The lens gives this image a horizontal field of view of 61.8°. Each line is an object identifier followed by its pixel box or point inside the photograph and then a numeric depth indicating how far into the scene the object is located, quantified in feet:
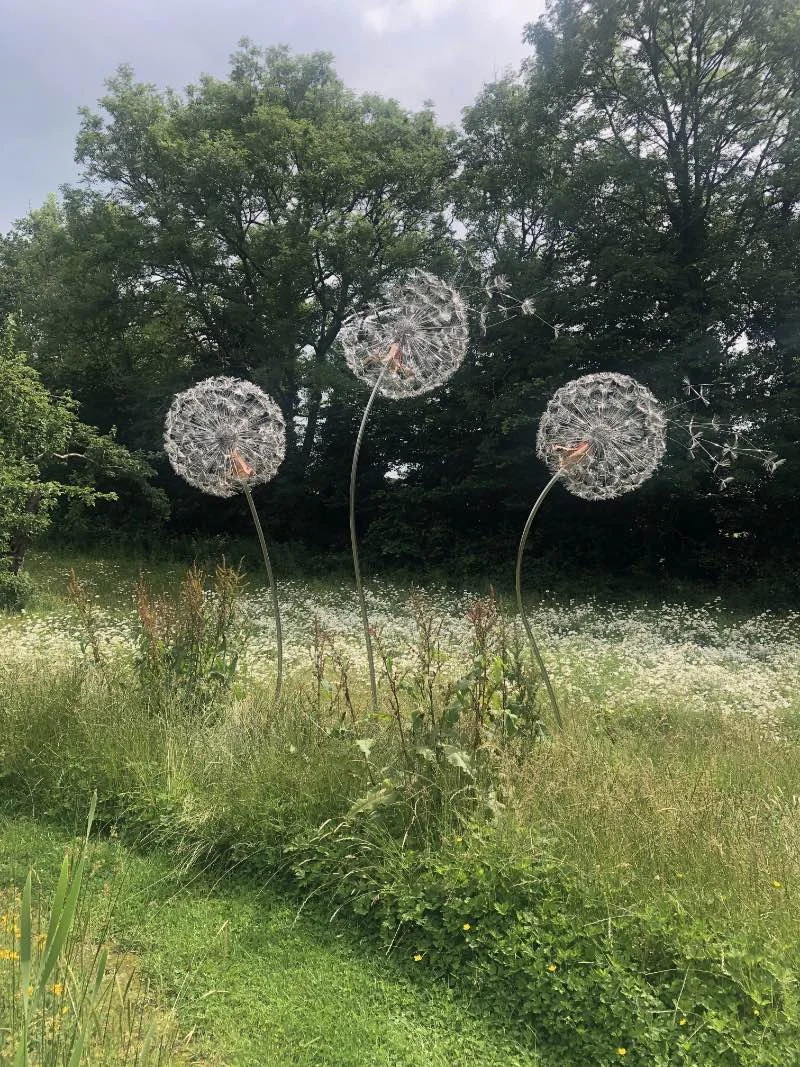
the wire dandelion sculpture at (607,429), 16.22
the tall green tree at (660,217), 43.06
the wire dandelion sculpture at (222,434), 19.56
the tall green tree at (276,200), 55.88
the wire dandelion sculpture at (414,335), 17.49
